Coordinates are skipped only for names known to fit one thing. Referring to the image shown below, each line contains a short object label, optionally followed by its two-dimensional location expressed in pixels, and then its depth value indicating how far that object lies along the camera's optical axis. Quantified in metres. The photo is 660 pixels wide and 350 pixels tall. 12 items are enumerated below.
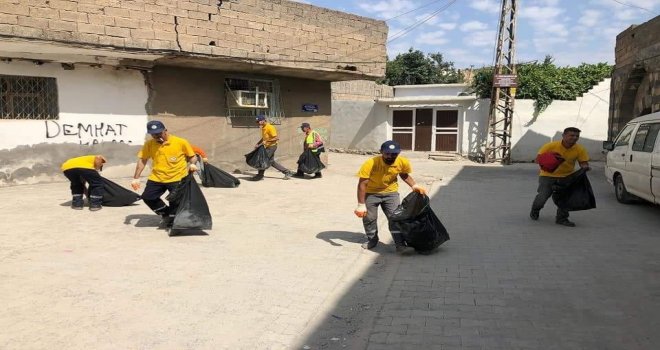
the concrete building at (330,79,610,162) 19.75
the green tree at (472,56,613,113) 19.84
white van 7.69
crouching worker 7.51
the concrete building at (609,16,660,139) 13.03
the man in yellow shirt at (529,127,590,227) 7.20
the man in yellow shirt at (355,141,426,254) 5.62
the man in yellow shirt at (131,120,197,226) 6.29
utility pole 18.50
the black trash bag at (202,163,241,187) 10.37
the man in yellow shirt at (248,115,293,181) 11.34
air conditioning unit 12.78
